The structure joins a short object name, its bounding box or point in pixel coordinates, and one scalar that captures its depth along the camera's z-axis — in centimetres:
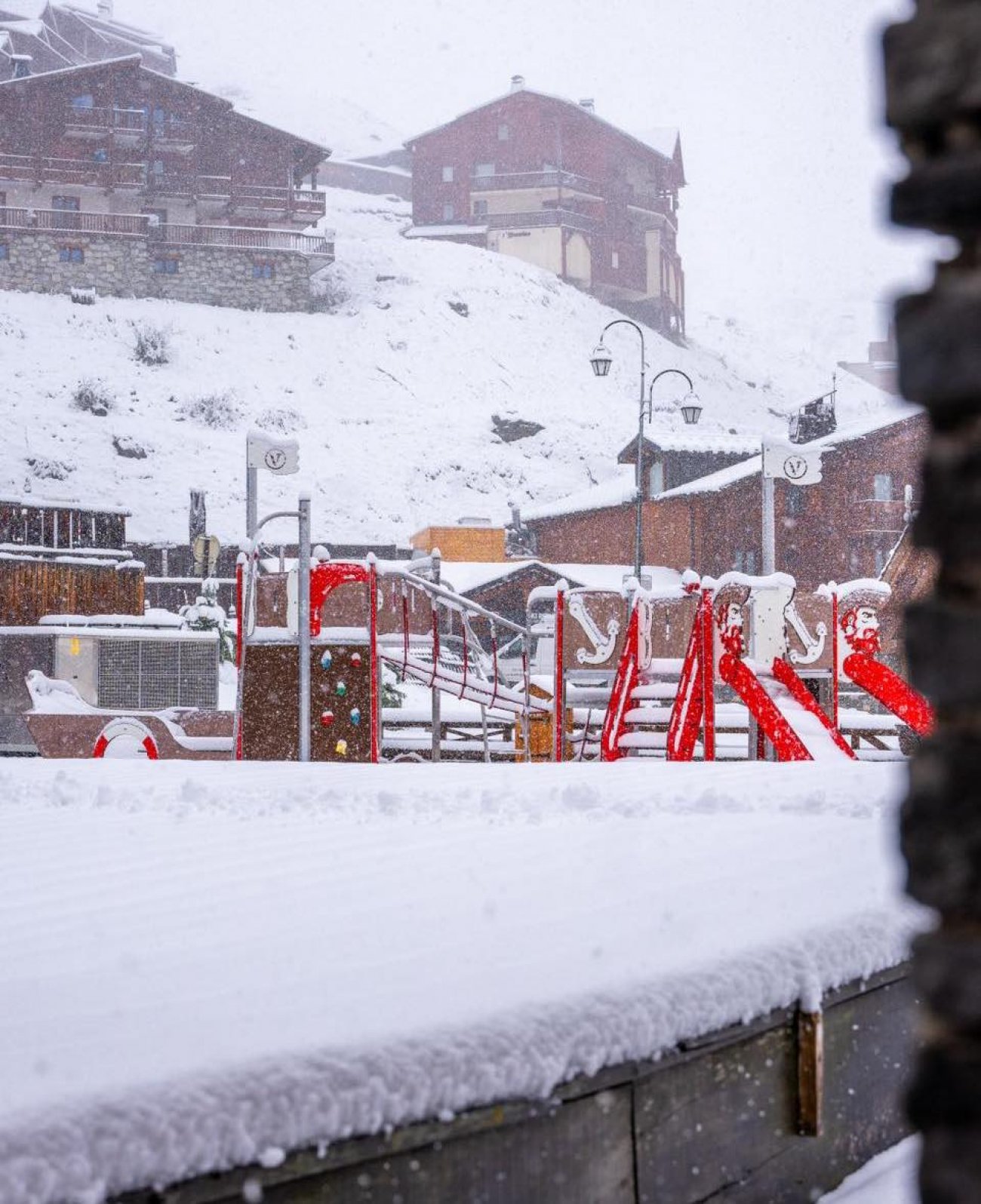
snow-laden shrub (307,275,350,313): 6712
